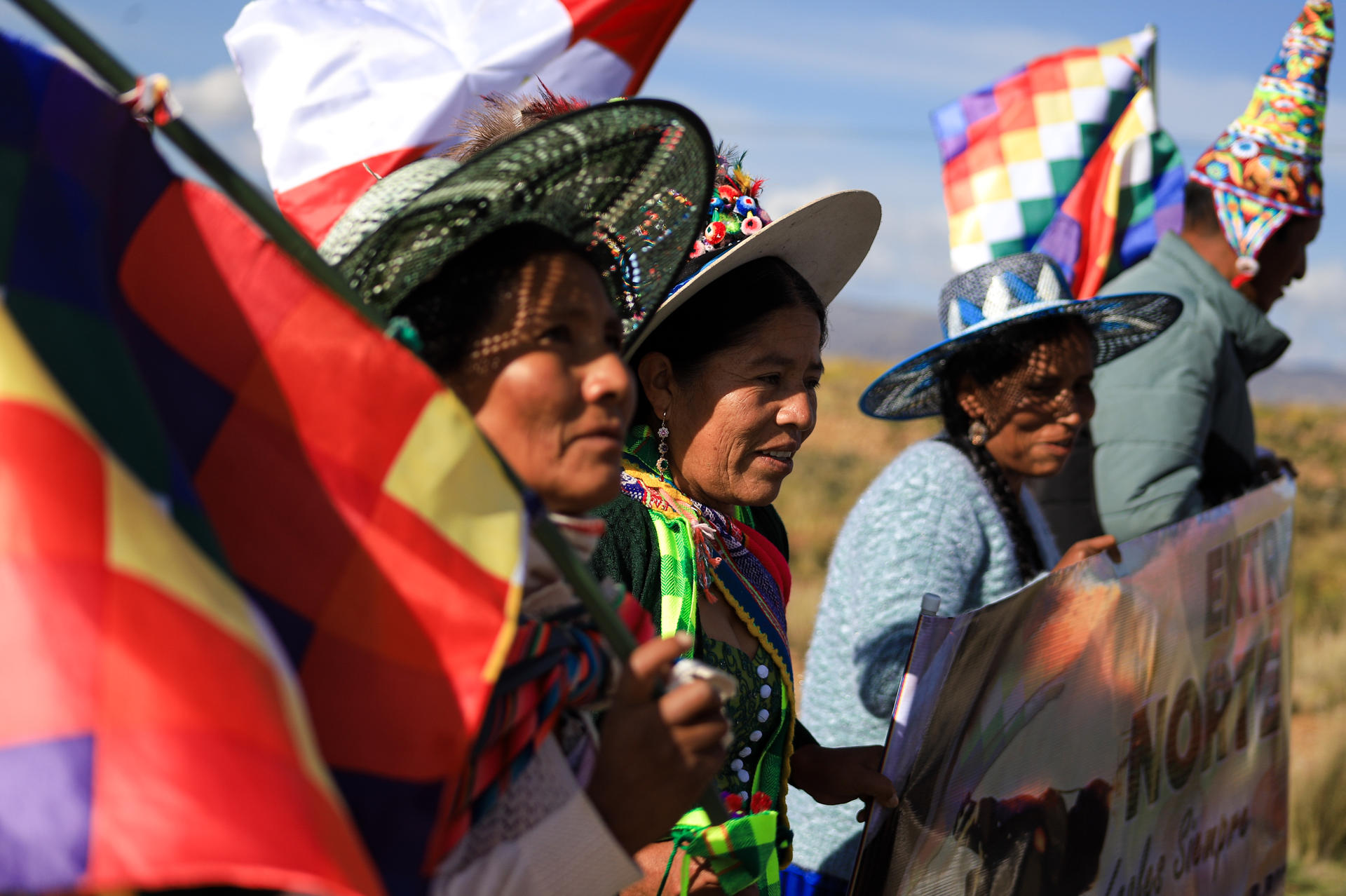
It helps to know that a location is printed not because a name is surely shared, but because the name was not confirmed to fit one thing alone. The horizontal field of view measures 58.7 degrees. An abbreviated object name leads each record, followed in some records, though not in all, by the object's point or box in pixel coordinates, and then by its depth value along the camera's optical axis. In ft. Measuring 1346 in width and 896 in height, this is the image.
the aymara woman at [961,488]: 9.52
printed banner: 7.45
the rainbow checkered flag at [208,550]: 2.91
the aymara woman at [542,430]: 4.48
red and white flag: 11.22
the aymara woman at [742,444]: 7.17
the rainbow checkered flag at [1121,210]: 16.85
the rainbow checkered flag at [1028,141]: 17.56
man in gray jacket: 12.81
